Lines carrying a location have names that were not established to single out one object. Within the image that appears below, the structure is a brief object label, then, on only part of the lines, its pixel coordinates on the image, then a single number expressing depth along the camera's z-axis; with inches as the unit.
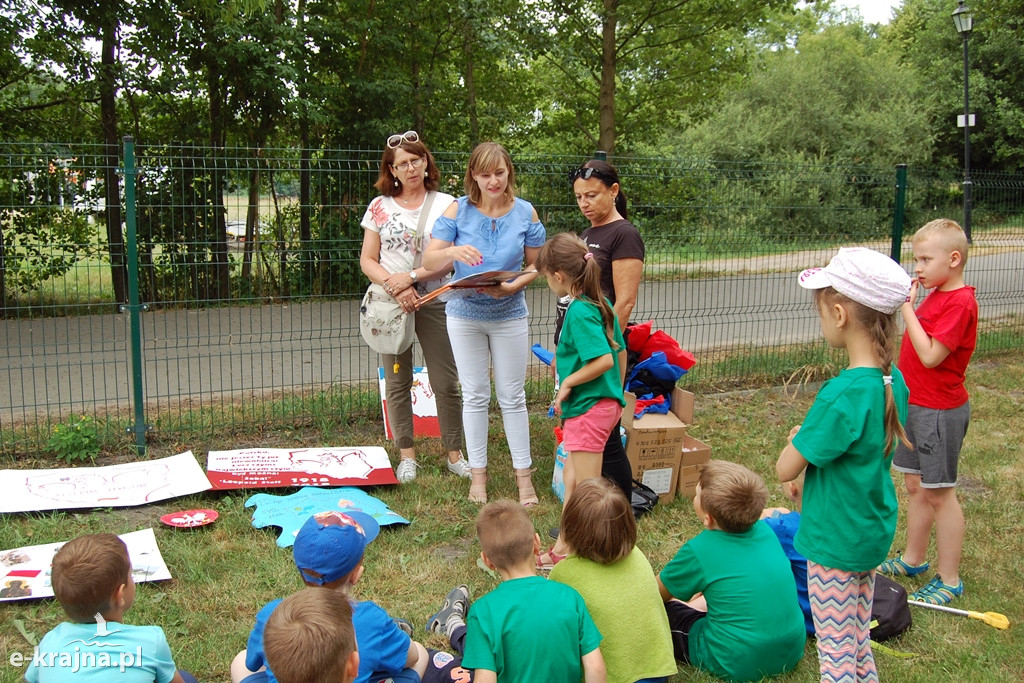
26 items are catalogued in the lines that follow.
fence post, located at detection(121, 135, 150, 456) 203.3
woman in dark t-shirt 173.6
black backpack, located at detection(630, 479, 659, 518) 183.3
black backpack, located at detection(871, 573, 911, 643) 135.8
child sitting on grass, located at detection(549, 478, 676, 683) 108.5
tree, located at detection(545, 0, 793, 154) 514.9
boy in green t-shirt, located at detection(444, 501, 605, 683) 99.1
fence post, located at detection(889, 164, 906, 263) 292.8
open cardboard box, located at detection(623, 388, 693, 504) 190.4
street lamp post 549.6
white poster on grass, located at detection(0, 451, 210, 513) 180.9
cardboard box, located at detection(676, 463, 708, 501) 196.4
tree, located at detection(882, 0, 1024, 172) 984.3
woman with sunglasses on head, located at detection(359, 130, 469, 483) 189.6
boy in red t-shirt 141.9
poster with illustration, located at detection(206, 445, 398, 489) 194.5
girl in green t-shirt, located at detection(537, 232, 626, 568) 149.3
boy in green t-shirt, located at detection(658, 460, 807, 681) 117.2
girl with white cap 102.7
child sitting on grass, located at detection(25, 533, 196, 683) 91.6
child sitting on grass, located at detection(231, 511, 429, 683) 101.0
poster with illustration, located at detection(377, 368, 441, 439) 235.1
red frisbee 172.7
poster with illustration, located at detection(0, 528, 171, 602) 142.9
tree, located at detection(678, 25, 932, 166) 1006.4
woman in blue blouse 175.5
